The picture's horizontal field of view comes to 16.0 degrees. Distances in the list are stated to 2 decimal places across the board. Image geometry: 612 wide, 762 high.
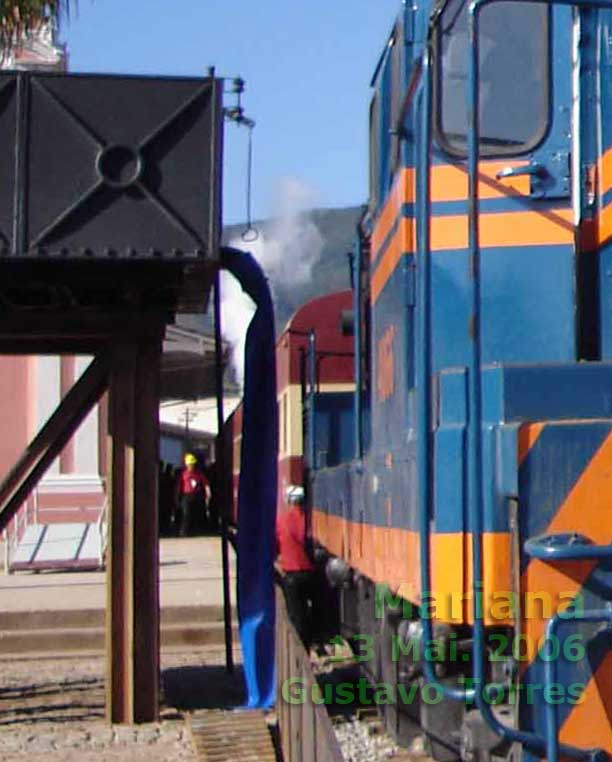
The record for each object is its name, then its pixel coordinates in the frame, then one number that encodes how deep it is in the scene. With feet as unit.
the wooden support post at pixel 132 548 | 42.34
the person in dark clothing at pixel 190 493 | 131.87
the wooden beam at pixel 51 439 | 43.81
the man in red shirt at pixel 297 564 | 60.04
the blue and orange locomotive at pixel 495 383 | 20.18
